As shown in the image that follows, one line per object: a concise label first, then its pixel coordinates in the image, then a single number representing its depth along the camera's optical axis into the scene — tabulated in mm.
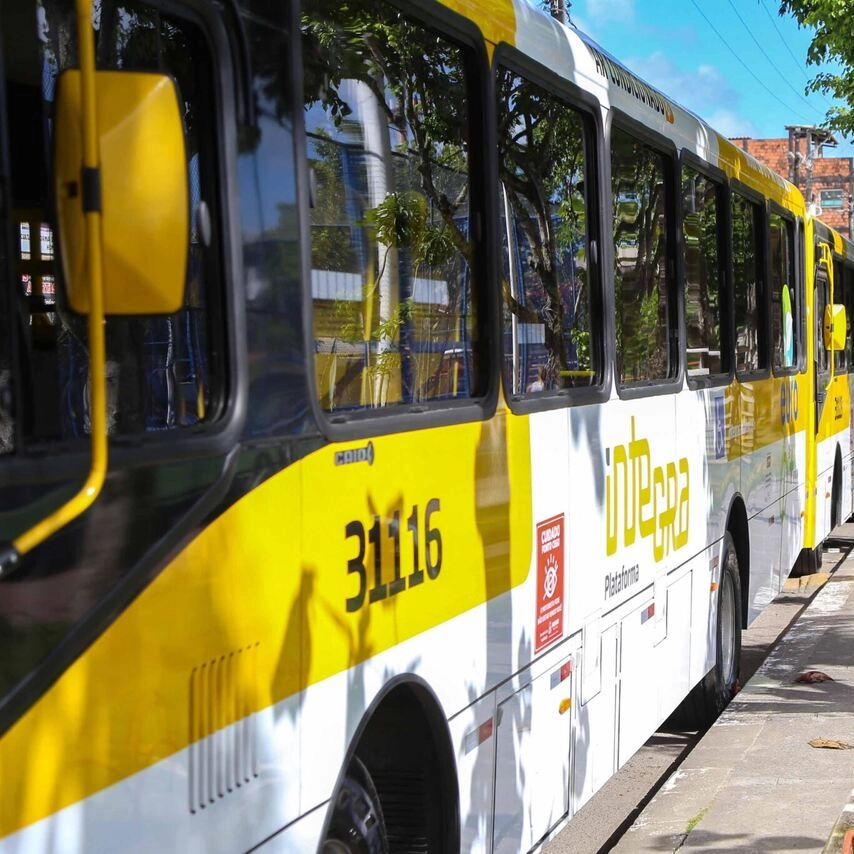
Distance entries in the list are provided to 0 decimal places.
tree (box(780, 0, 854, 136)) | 16641
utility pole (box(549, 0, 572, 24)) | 17552
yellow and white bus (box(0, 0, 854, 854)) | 2430
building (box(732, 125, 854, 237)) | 50031
